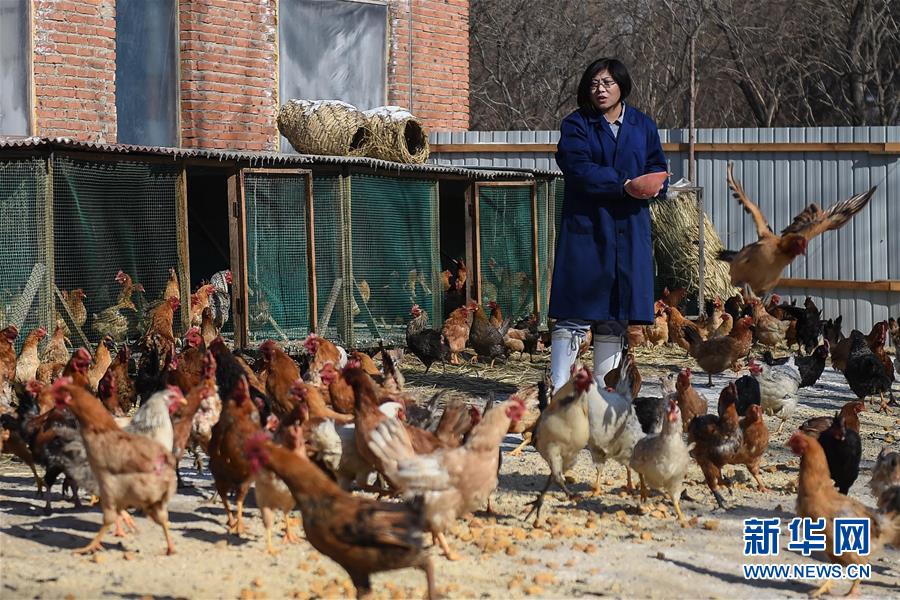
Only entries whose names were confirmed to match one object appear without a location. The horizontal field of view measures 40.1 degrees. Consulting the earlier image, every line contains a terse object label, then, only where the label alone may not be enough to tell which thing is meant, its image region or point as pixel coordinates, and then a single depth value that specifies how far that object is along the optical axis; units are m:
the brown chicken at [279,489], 5.62
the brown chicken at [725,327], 13.08
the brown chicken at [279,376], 7.56
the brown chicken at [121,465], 5.45
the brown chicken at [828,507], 5.62
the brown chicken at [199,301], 11.85
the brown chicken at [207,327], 10.83
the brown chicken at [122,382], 8.28
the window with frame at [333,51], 15.04
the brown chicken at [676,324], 13.14
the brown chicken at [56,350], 9.73
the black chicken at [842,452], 7.02
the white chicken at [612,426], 6.91
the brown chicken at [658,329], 13.55
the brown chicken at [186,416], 6.16
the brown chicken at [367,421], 6.01
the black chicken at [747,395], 8.77
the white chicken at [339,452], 6.27
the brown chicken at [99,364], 9.27
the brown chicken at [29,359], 9.28
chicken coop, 9.99
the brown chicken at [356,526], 4.59
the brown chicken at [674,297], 14.79
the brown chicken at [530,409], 7.78
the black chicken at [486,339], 12.25
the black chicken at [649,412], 7.65
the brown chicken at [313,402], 6.50
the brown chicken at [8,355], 8.47
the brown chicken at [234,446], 5.90
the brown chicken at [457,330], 12.05
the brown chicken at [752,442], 7.34
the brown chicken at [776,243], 7.54
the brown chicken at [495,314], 13.02
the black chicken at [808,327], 13.55
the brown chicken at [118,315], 10.84
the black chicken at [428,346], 11.72
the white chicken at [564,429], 6.61
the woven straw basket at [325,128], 13.12
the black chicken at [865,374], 10.40
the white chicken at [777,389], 9.31
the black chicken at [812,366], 10.87
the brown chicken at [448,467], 5.35
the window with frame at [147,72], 13.75
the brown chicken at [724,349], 11.23
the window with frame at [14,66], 12.71
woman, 7.85
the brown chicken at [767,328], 13.24
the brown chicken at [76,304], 10.42
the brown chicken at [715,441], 7.15
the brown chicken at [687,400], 8.32
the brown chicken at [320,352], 8.98
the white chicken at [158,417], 5.93
